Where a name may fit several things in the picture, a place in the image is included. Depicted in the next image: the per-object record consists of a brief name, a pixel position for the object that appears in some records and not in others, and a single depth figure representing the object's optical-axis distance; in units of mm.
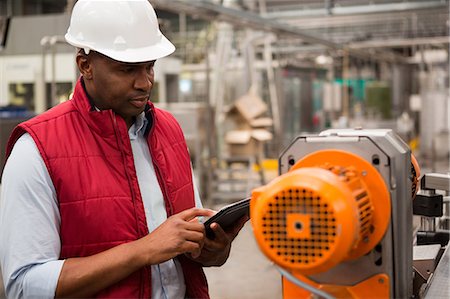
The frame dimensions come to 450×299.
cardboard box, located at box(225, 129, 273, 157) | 7098
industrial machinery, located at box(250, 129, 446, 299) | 938
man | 1276
